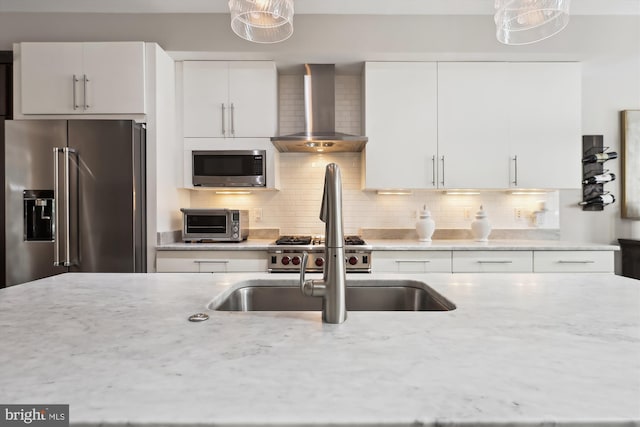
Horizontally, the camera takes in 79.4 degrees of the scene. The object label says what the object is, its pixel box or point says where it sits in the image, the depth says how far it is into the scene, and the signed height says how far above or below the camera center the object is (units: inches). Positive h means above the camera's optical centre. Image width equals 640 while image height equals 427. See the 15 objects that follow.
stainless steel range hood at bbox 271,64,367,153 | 133.9 +38.2
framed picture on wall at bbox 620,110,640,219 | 137.3 +16.6
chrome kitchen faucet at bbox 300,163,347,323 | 36.5 -4.9
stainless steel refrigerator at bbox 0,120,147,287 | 105.5 +4.6
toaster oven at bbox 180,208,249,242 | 122.5 -4.1
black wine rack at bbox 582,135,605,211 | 136.9 +16.2
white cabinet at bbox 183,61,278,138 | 127.8 +37.2
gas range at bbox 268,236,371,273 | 115.0 -14.0
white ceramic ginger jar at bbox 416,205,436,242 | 129.0 -5.1
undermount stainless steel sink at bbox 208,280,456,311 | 57.8 -12.7
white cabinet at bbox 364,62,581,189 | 126.4 +28.7
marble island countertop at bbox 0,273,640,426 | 20.7 -10.6
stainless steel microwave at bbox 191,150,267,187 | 127.0 +14.5
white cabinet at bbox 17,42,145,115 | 114.5 +40.3
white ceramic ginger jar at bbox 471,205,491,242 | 129.0 -5.6
